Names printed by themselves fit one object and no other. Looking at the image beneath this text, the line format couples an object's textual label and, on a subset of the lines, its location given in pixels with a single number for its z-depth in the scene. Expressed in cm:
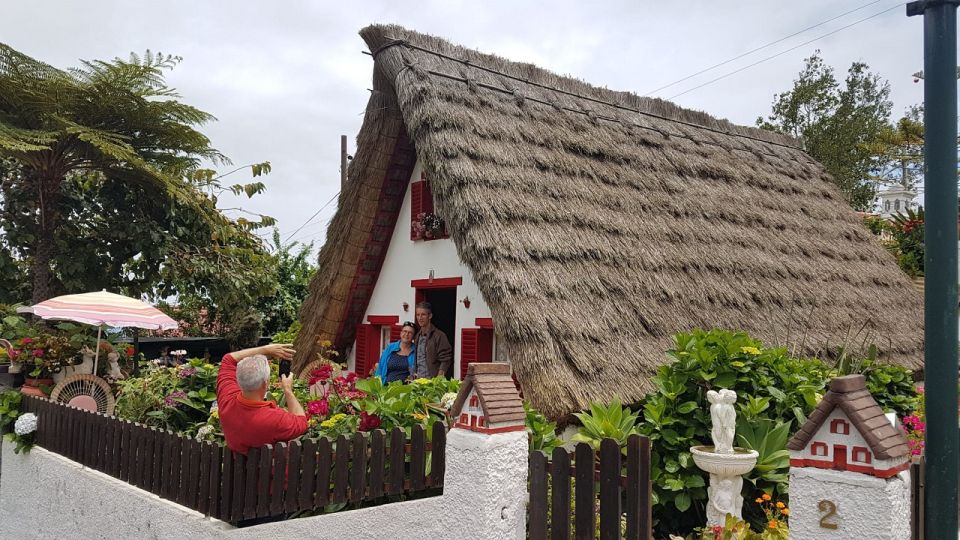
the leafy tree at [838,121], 2273
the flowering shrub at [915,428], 573
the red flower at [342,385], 594
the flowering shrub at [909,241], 1546
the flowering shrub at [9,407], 793
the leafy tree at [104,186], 1254
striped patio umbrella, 826
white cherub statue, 440
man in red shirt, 459
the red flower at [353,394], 582
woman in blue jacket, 880
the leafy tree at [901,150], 2236
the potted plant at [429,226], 943
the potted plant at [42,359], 831
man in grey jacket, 870
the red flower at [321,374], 643
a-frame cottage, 731
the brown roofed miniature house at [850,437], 287
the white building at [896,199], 2195
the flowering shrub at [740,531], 383
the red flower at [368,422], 508
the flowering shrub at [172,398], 721
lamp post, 262
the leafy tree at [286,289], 1852
